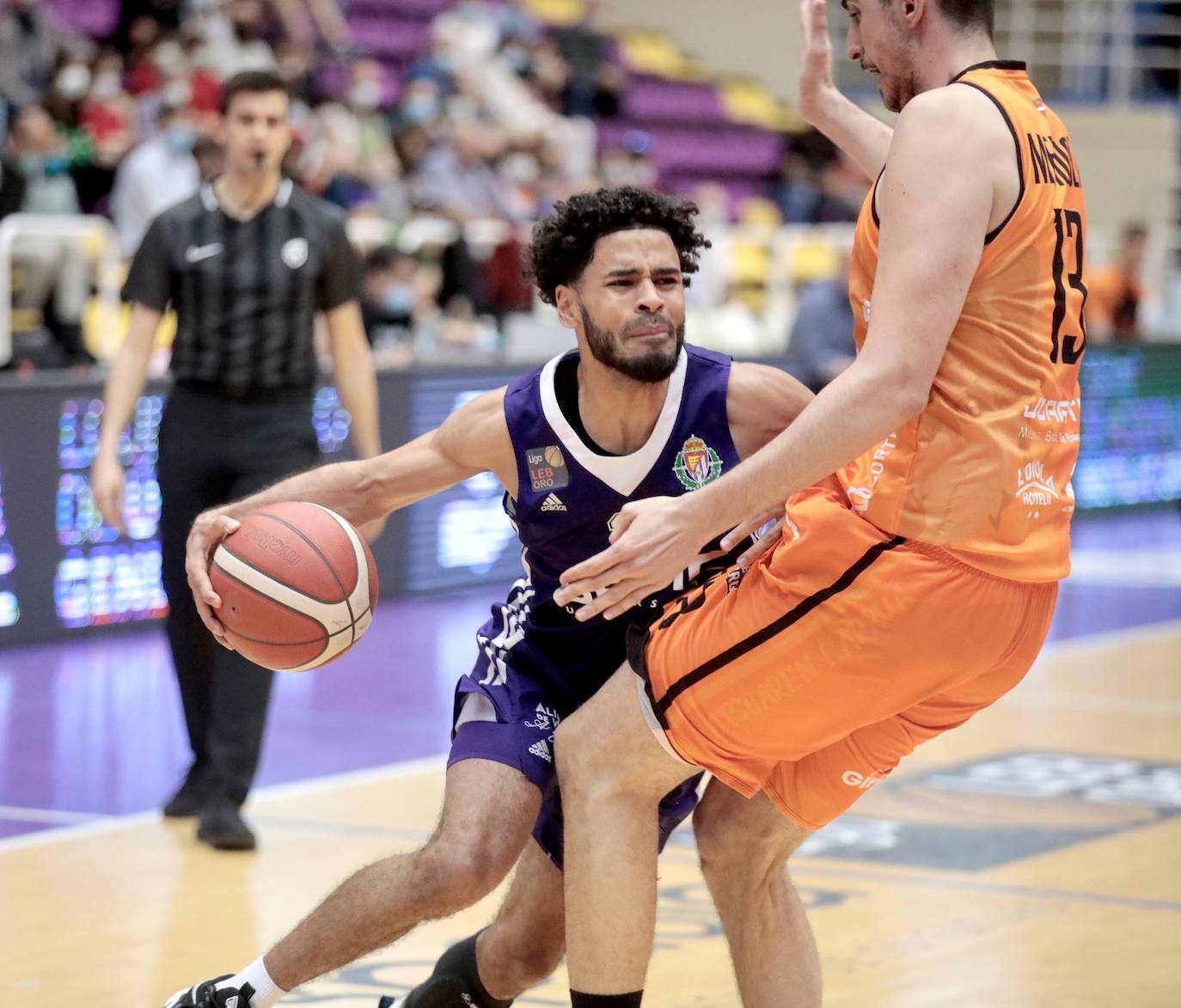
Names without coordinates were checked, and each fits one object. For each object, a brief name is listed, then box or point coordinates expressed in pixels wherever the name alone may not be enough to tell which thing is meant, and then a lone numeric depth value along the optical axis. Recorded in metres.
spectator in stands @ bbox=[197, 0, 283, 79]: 13.74
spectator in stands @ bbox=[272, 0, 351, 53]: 15.27
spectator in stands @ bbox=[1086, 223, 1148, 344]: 16.58
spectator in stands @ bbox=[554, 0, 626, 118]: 18.45
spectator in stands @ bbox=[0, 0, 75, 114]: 12.36
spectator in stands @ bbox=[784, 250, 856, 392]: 12.09
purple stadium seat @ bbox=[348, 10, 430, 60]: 17.44
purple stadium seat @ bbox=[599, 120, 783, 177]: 19.36
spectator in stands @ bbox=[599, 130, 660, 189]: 16.06
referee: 5.90
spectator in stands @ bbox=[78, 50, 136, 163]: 12.13
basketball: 3.83
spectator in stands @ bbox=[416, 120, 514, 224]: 14.25
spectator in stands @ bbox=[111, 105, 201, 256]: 11.34
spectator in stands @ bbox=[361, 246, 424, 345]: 11.80
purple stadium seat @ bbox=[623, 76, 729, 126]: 20.03
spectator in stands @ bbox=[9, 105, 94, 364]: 10.05
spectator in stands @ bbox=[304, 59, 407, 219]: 13.03
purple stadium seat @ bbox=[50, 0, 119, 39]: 14.45
